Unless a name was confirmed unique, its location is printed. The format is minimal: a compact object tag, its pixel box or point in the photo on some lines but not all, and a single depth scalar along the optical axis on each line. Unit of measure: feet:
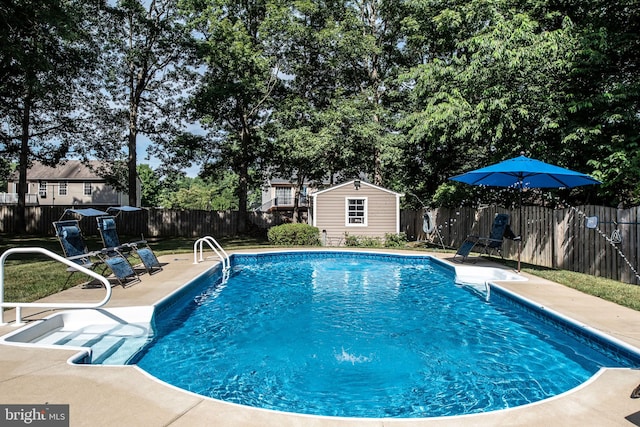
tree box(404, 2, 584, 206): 36.91
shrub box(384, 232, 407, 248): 54.03
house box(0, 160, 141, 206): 116.06
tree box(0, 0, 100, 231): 33.04
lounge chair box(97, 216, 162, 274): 26.05
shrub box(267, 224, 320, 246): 52.49
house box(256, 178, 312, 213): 113.50
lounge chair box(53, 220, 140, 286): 21.76
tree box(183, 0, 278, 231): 64.54
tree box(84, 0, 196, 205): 65.77
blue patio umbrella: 26.14
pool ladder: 33.45
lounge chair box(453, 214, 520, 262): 31.95
